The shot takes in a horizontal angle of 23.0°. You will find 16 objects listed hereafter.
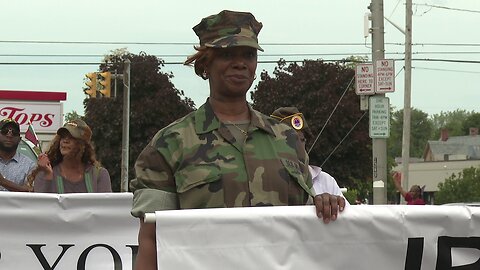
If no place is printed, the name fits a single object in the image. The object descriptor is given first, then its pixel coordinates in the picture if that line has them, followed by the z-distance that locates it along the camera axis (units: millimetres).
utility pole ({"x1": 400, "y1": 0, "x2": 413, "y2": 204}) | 31938
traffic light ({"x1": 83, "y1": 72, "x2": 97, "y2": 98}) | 32500
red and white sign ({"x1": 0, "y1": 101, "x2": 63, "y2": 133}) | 32656
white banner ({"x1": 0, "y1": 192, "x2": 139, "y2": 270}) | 6758
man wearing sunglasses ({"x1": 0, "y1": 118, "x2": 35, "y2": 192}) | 9156
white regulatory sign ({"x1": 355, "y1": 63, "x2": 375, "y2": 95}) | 19062
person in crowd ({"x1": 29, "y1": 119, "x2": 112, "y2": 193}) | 8016
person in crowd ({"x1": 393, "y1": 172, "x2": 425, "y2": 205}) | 16841
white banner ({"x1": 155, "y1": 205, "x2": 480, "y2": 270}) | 3727
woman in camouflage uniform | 3701
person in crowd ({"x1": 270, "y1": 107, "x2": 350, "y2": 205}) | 5699
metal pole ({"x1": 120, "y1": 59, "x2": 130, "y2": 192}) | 39816
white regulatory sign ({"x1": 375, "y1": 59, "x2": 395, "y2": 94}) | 18828
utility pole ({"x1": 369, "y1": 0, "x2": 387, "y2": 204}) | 18844
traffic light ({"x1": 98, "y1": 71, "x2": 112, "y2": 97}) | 32656
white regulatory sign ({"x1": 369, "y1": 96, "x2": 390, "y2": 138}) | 18984
